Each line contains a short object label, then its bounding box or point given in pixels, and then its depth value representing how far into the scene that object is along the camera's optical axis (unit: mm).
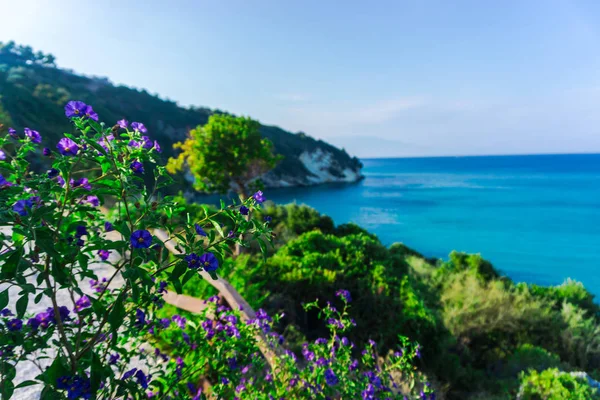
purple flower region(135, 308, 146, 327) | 565
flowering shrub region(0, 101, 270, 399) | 403
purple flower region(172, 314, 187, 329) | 818
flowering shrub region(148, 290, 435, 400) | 728
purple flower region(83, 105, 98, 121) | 465
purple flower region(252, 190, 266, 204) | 498
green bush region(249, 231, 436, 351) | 3873
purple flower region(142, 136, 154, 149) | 495
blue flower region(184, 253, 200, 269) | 432
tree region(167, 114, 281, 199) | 8210
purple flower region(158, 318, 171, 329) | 738
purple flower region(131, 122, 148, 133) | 502
